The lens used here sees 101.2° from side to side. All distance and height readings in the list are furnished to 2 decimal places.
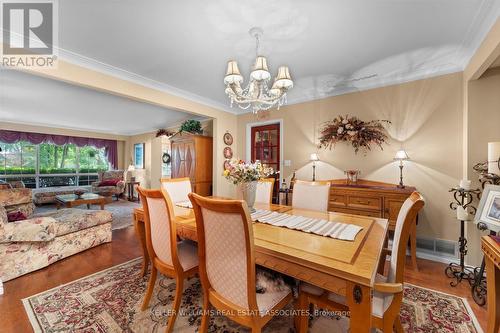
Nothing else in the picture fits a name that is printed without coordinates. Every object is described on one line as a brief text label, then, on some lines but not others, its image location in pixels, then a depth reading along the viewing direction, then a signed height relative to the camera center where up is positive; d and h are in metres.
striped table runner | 1.40 -0.46
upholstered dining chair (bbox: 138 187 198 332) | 1.45 -0.62
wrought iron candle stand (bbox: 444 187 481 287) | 2.10 -0.94
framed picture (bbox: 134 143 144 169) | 7.48 +0.37
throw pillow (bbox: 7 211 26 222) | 2.63 -0.67
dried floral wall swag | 3.02 +0.50
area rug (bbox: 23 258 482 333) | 1.53 -1.21
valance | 5.83 +0.81
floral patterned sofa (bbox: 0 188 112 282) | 2.17 -0.90
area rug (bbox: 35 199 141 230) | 4.20 -1.18
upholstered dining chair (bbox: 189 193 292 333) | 1.00 -0.53
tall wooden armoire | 4.41 +0.12
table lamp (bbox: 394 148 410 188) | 2.67 +0.09
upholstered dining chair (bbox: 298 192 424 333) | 1.03 -0.74
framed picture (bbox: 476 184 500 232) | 1.55 -0.34
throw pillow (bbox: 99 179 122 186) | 6.55 -0.57
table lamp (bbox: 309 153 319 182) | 3.44 +0.12
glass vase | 1.86 -0.24
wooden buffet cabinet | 2.49 -0.45
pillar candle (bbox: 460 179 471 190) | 2.10 -0.20
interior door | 4.14 +0.41
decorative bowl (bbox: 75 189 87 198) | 5.07 -0.70
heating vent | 2.55 -1.04
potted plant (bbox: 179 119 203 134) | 4.69 +0.88
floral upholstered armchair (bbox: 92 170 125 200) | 6.43 -0.61
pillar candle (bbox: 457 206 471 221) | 2.11 -0.51
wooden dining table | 0.92 -0.48
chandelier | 1.91 +0.82
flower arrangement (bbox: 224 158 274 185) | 1.81 -0.06
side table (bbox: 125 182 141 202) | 6.93 -0.89
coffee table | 4.51 -0.79
